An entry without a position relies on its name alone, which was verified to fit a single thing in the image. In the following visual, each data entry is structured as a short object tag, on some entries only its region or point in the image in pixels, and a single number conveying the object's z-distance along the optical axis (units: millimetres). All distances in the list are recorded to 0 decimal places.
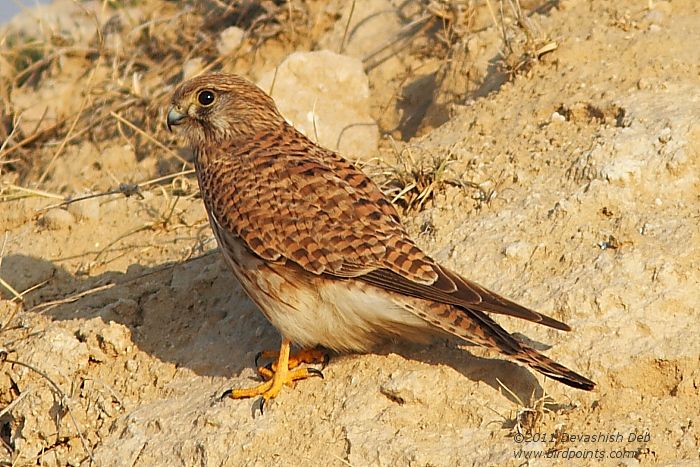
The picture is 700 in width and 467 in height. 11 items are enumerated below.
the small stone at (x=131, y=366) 9187
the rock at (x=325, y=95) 11656
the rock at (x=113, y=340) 9234
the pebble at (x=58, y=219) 11180
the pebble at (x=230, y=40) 13273
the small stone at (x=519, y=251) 8586
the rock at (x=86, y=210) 11187
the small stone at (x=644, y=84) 9570
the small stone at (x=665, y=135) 8828
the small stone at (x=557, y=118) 9703
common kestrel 7609
